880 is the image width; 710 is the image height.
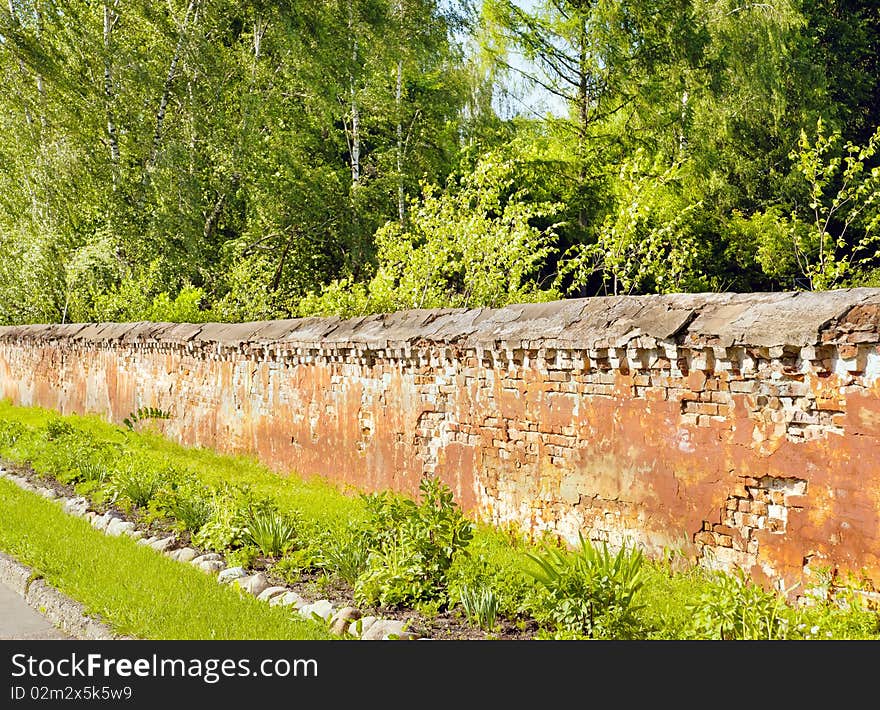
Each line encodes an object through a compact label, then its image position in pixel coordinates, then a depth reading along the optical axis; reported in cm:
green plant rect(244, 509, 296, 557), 698
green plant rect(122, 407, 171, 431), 1349
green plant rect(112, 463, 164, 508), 889
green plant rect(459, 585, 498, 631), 509
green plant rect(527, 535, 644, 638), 471
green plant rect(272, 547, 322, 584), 641
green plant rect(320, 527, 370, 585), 614
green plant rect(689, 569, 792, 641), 437
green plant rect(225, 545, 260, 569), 674
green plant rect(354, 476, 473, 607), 565
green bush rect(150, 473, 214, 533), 786
